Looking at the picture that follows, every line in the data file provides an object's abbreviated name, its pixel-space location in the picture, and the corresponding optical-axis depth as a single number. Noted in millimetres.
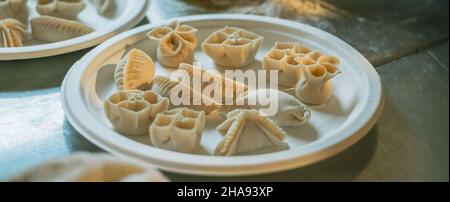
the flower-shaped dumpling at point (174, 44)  1274
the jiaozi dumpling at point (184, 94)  1112
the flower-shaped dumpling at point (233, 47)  1258
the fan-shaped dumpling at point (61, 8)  1504
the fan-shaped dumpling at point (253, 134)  1011
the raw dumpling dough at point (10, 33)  1362
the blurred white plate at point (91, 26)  1293
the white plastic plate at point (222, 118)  927
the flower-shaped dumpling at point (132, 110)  1038
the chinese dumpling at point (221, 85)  1138
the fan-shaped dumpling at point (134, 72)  1175
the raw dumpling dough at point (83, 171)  800
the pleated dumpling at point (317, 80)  1126
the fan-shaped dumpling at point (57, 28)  1415
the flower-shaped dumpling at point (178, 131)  986
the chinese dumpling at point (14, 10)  1482
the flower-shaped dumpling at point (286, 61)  1203
